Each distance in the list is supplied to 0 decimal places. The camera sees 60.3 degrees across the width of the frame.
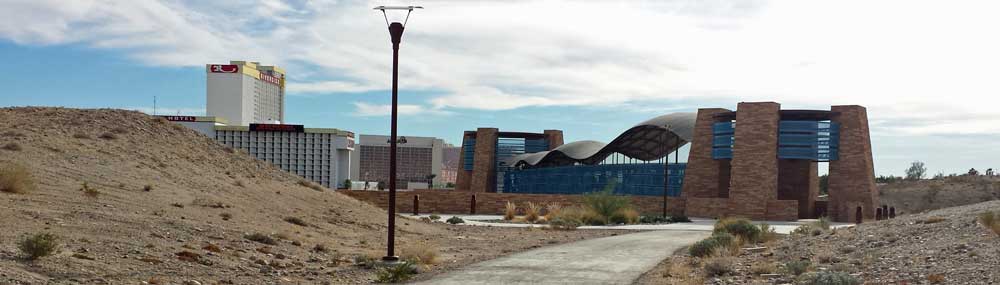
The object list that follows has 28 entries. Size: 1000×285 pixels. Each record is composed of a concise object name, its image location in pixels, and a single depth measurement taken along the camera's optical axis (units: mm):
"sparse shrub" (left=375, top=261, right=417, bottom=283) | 14938
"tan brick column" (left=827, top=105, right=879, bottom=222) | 48906
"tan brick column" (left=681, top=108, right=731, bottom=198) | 52594
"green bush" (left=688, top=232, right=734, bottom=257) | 19625
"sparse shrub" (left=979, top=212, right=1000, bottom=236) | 16678
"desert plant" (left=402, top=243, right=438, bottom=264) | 17547
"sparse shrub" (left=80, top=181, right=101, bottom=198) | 18916
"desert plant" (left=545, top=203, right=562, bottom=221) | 39781
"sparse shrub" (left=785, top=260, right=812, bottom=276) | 15323
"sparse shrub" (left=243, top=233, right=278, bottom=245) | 18186
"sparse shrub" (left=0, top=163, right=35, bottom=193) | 17266
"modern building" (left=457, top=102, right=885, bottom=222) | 48781
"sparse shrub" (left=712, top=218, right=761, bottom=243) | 25502
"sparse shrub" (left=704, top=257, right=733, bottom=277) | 16016
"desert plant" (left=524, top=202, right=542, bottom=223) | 40875
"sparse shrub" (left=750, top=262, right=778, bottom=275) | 16078
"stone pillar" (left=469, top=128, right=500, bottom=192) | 79250
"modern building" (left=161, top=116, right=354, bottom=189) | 96812
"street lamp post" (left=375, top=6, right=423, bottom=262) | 17062
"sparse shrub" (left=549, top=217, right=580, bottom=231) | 34062
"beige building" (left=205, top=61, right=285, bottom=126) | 182750
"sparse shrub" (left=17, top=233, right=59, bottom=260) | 11922
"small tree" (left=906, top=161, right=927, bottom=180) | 110375
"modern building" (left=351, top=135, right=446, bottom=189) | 162750
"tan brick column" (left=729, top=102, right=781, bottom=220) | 48375
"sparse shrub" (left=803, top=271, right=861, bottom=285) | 12875
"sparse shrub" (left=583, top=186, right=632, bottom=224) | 40156
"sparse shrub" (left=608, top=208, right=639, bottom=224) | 39531
